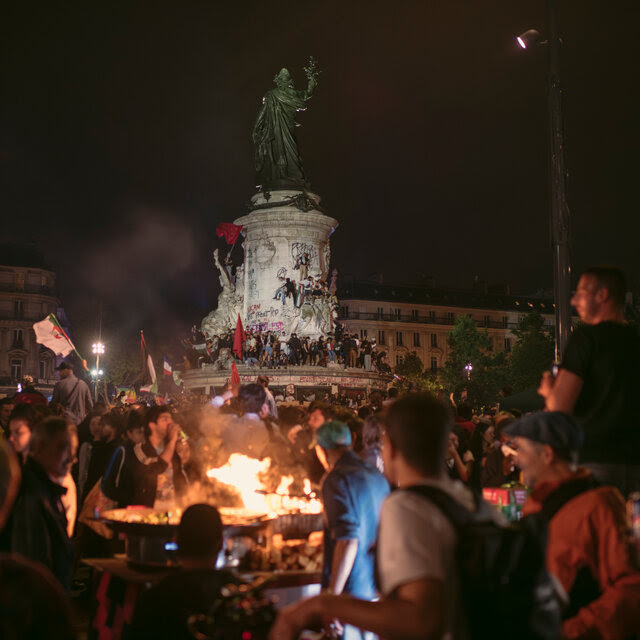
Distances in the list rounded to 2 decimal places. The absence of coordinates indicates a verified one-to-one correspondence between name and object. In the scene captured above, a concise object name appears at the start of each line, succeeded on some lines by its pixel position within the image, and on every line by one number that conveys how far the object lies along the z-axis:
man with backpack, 2.71
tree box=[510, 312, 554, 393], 68.69
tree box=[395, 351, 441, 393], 78.93
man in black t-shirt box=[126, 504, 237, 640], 3.65
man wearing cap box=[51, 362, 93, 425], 14.14
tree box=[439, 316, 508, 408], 72.44
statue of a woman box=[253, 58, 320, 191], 52.75
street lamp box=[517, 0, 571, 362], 10.25
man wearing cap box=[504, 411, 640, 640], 3.75
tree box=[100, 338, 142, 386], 81.75
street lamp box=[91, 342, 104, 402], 42.26
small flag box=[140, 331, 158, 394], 25.44
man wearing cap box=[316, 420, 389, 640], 5.14
